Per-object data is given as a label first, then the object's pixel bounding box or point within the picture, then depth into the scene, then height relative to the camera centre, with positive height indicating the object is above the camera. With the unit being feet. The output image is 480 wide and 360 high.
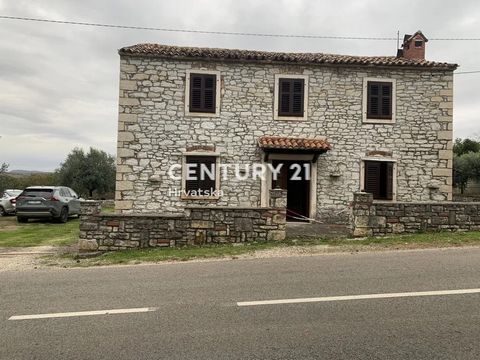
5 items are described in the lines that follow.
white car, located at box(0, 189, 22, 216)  63.36 -4.03
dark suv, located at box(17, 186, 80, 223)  53.01 -3.10
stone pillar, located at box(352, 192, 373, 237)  33.78 -2.51
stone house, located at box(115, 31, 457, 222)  43.98 +7.33
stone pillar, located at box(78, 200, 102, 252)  30.89 -3.52
